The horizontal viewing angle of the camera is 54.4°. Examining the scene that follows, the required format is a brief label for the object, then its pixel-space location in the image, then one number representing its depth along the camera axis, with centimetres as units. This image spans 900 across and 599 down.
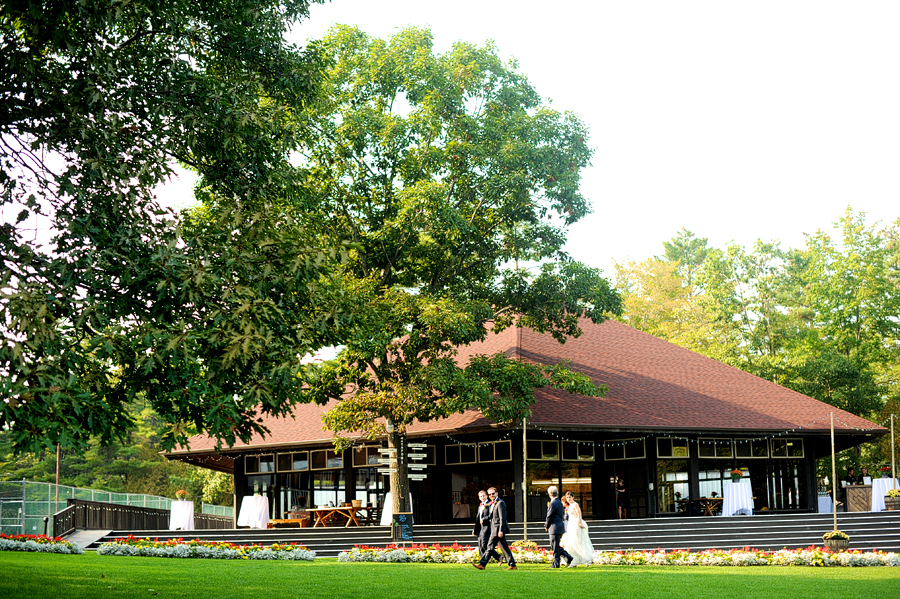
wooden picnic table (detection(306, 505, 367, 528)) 2812
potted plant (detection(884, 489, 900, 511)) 2621
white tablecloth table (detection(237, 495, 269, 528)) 3038
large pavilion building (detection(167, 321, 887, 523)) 2741
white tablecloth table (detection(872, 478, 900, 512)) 2848
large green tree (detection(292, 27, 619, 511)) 2231
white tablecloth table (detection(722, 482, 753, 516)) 2842
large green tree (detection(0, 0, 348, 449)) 912
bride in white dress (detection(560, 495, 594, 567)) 1803
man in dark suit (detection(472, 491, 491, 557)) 1783
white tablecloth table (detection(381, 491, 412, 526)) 2620
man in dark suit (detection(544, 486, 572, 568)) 1766
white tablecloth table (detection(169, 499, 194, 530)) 2948
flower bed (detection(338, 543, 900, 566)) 1892
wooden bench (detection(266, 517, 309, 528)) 2886
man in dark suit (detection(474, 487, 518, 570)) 1712
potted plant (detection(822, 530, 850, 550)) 1989
